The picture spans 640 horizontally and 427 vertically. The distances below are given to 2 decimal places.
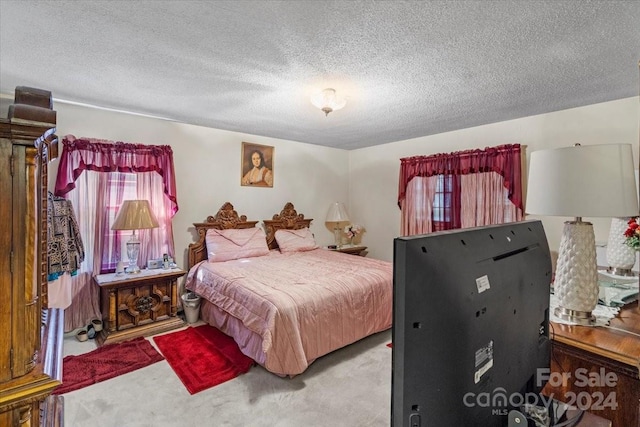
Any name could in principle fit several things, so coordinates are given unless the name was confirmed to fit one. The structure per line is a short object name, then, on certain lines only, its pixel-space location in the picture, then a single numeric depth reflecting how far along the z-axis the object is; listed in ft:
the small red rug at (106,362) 7.46
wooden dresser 3.51
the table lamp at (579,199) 3.79
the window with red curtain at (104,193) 9.59
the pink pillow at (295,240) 14.10
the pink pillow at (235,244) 11.86
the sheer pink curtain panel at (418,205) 13.30
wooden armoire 2.61
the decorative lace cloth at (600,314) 4.31
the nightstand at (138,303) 9.42
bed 7.32
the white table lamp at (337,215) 16.38
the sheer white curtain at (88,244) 9.68
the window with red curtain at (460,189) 10.88
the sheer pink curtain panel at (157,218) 10.88
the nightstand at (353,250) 15.52
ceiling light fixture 8.02
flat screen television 1.54
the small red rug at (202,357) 7.57
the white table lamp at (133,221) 9.62
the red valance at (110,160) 9.35
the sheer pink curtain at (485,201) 11.04
